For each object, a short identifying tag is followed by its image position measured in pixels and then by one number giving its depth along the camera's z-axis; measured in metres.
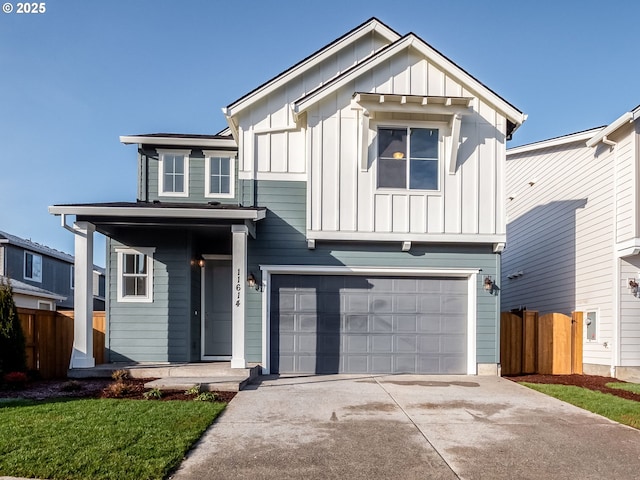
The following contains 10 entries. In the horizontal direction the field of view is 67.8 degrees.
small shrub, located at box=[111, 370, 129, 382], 8.66
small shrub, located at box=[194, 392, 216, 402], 7.09
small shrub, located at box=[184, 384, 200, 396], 7.41
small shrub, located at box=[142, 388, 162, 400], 7.14
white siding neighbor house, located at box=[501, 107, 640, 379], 10.45
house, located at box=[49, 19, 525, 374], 10.02
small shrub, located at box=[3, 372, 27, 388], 8.30
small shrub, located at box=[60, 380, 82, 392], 7.87
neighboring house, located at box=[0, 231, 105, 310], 19.23
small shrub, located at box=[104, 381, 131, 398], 7.23
